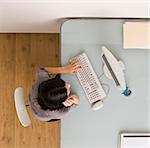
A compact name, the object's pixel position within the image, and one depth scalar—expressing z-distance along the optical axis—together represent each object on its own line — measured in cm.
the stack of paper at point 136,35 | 164
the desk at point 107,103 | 162
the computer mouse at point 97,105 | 159
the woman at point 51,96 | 152
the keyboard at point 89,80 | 162
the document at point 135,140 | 161
